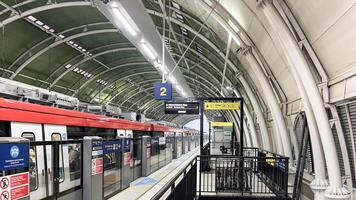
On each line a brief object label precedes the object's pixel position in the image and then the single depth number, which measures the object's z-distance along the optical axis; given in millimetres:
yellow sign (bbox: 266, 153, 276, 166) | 9939
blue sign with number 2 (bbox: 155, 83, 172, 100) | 14695
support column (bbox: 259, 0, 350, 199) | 6605
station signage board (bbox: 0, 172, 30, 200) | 5691
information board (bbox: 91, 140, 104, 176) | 10270
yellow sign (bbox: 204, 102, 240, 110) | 12422
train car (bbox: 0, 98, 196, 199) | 7453
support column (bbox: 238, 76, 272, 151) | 14906
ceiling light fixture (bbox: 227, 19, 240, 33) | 11293
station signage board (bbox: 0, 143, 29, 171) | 5754
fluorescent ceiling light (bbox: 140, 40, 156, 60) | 12589
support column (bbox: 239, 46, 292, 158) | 11156
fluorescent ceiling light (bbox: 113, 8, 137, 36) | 9340
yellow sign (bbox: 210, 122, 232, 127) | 20344
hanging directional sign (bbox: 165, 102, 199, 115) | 17750
